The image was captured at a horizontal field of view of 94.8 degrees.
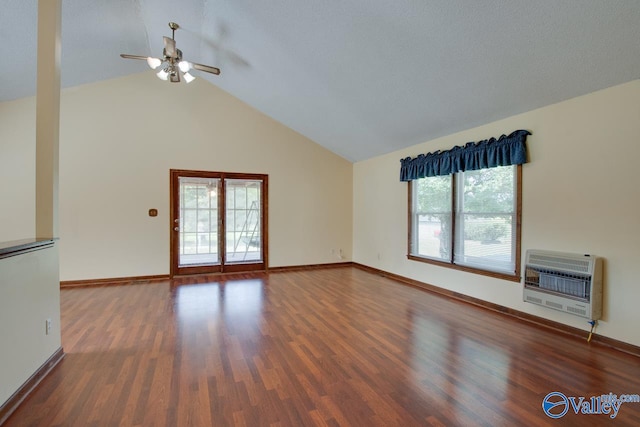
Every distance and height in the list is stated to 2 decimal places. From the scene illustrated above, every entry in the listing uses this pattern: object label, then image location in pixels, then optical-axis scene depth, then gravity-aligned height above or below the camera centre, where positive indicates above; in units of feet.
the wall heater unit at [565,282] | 9.05 -2.27
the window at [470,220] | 11.77 -0.33
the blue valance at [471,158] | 11.14 +2.49
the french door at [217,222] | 17.89 -0.62
